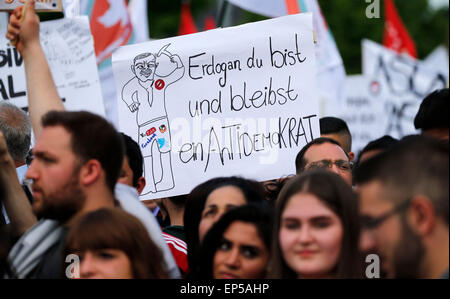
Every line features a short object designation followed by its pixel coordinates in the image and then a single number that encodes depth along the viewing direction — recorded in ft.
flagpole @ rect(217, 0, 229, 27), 49.38
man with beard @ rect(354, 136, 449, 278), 17.69
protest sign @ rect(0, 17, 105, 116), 41.32
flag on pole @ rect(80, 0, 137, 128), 51.03
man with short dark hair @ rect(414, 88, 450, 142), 26.50
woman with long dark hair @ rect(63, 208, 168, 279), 20.22
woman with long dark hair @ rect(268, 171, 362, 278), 20.11
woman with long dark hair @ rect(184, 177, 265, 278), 26.66
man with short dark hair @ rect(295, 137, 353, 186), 33.01
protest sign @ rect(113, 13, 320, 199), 33.99
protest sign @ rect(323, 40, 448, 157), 88.28
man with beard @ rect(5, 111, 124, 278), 21.76
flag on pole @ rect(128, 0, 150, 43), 69.92
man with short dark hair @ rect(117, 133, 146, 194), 31.32
